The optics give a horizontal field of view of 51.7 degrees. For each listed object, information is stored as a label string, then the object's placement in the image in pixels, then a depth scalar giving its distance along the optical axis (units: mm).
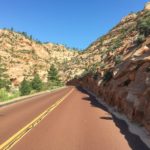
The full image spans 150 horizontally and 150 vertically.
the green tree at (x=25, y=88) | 31889
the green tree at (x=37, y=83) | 37263
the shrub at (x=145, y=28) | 13008
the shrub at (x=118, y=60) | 13152
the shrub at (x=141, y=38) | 12750
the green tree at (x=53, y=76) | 47870
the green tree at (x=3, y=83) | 32156
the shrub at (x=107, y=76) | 13876
